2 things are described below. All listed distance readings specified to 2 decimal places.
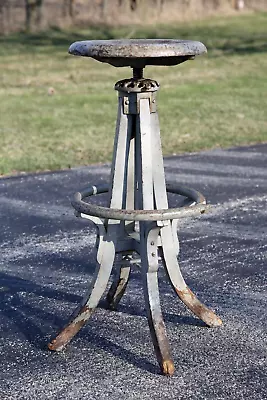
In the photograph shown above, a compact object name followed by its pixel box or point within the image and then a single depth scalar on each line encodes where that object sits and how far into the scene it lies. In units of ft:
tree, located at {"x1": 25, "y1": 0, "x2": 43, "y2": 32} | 77.25
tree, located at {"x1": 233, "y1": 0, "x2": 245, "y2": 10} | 96.89
